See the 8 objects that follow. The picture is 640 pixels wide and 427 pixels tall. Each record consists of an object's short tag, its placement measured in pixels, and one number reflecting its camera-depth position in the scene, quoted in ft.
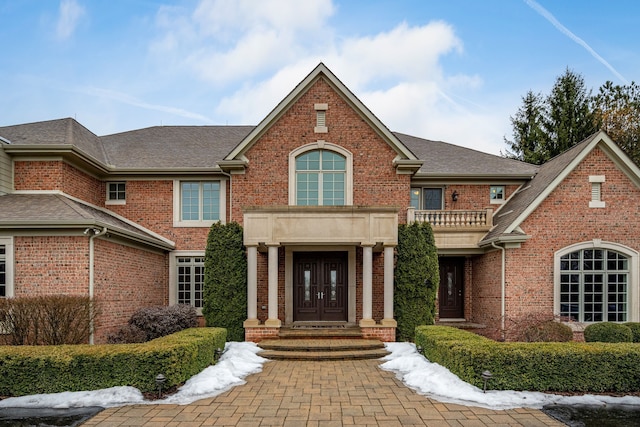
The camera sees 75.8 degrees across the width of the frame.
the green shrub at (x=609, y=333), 33.27
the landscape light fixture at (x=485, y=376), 22.85
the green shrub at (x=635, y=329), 35.09
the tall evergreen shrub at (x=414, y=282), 39.93
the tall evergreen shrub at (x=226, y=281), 39.70
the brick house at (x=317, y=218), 37.73
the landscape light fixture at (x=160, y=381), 22.47
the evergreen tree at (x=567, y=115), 93.04
